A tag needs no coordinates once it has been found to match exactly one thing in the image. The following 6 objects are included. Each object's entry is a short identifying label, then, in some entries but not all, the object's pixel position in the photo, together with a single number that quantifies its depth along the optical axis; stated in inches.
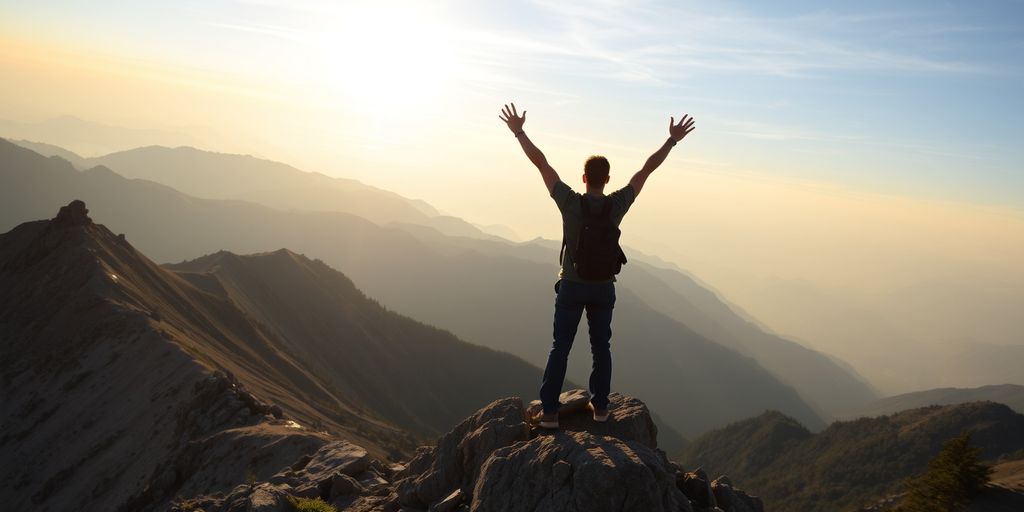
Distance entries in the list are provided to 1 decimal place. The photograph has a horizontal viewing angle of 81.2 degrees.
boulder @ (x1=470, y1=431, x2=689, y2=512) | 310.0
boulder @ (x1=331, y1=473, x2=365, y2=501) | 520.4
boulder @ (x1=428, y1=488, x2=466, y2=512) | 383.2
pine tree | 804.6
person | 351.6
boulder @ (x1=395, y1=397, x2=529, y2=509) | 420.2
